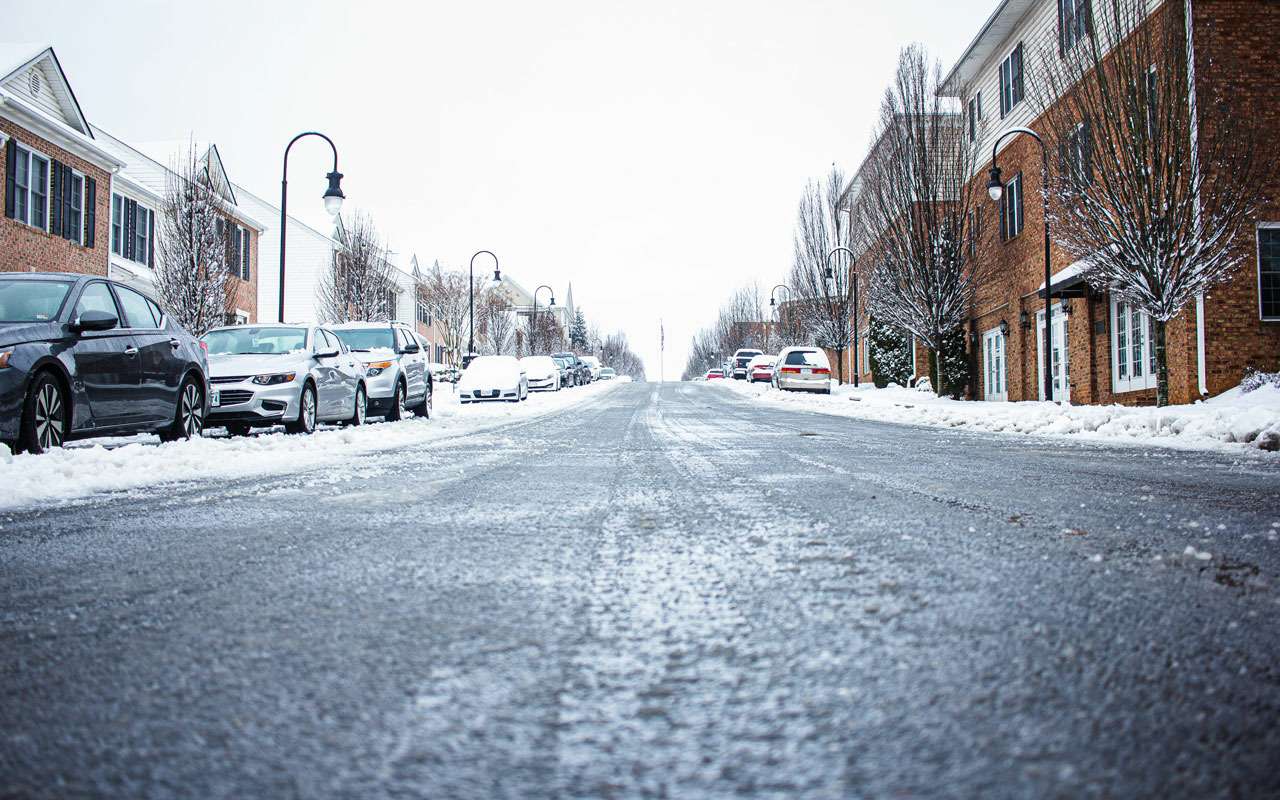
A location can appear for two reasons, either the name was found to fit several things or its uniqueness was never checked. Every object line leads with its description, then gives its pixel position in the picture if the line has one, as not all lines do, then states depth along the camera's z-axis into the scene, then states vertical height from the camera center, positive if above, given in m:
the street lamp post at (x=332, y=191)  21.12 +5.20
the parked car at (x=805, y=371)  34.47 +1.76
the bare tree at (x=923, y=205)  26.34 +6.02
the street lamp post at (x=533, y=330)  69.71 +6.72
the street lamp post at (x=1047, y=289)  20.95 +2.89
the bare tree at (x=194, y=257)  26.22 +4.66
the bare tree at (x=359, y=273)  40.53 +6.49
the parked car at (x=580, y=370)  51.06 +2.93
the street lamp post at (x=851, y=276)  38.06 +6.21
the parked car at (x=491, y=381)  27.80 +1.20
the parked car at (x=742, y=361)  59.44 +3.68
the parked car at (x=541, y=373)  38.59 +1.96
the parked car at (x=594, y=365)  59.13 +3.69
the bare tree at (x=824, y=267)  43.34 +7.09
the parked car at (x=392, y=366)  16.86 +1.04
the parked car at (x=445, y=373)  42.75 +2.38
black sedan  7.83 +0.57
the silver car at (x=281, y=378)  12.53 +0.63
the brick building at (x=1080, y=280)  17.17 +3.28
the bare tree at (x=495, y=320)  65.06 +7.09
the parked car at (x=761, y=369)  49.53 +2.62
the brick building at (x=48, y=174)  22.36 +6.47
